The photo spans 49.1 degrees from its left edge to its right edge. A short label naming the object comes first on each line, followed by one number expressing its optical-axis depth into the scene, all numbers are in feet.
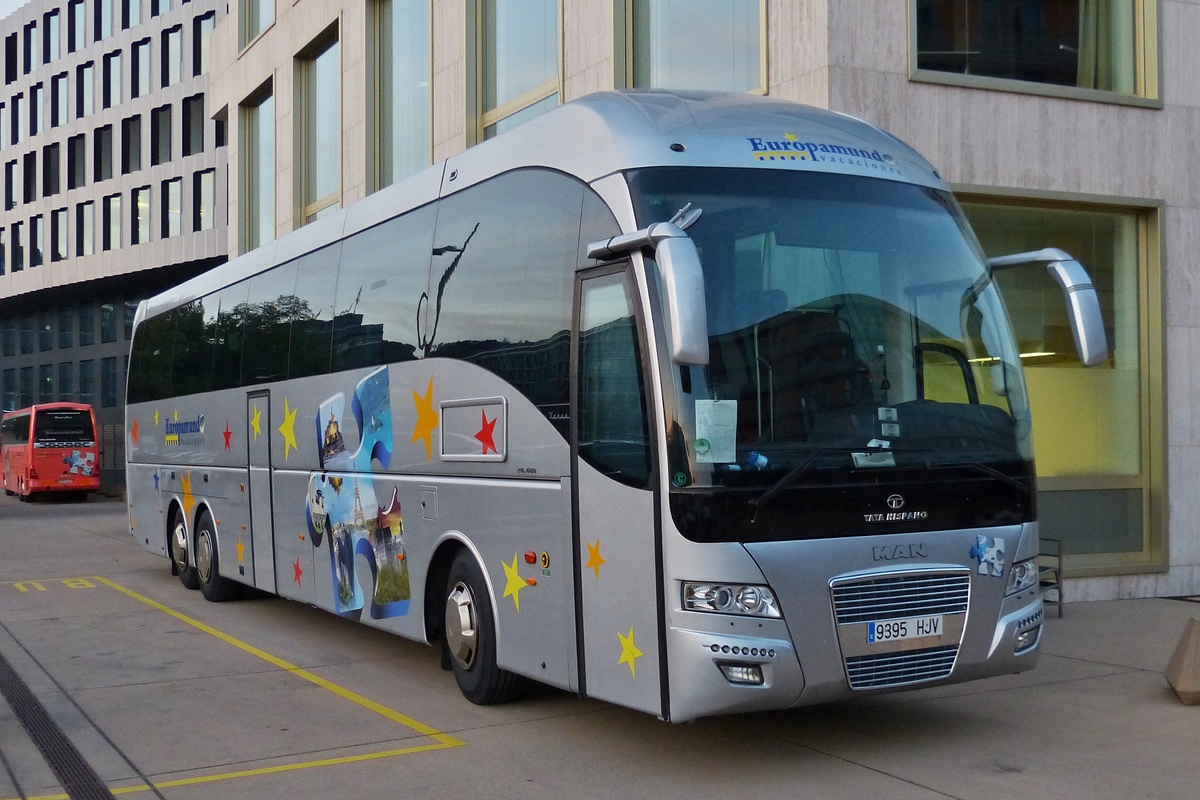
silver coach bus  20.34
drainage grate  21.26
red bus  132.98
